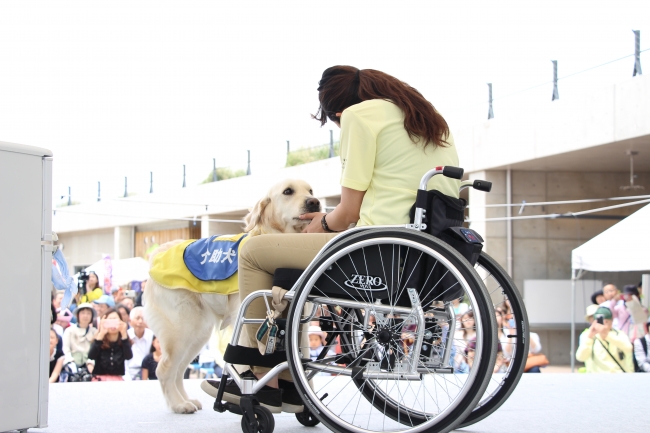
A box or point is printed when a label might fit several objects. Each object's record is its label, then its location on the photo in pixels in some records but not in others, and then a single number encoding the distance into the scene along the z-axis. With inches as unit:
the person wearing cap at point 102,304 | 332.1
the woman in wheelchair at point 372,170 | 92.2
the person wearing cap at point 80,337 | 294.0
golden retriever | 134.0
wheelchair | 79.1
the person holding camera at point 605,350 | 323.3
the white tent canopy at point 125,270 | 487.2
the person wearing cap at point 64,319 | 315.9
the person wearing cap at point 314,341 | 293.6
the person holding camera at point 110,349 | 284.0
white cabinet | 92.0
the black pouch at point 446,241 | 84.4
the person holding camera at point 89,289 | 418.0
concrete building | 472.1
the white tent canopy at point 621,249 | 317.1
